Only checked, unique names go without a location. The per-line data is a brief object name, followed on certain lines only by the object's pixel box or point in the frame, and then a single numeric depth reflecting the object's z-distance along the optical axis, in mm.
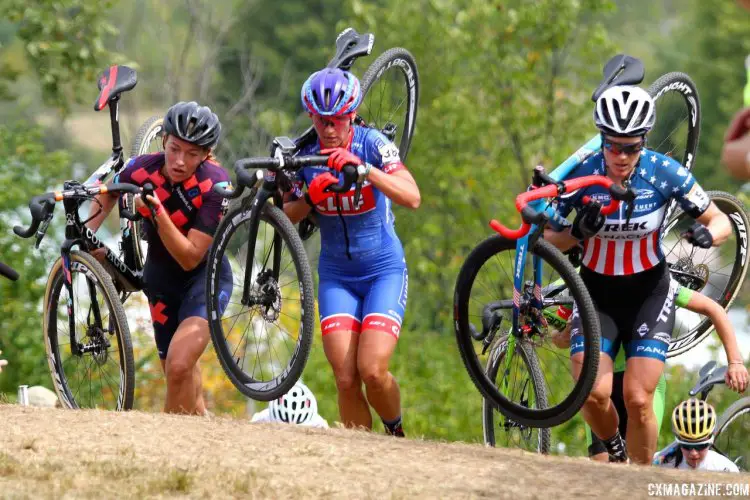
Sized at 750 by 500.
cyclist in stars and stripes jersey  17062
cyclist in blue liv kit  17469
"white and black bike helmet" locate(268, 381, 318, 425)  23141
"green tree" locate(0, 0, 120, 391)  35156
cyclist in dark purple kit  18328
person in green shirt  17936
